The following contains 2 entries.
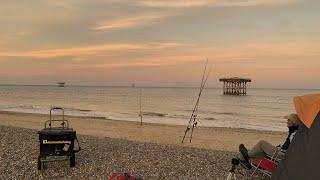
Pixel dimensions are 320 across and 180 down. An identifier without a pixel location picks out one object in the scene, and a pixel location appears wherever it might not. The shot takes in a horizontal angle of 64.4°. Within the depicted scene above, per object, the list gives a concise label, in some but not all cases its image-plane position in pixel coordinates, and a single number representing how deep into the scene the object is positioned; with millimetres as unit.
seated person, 5184
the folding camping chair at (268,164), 5080
